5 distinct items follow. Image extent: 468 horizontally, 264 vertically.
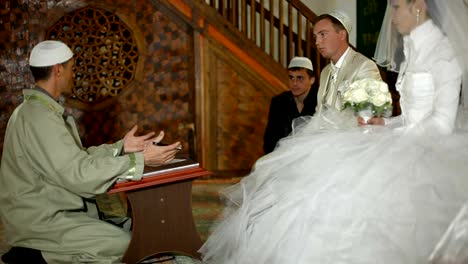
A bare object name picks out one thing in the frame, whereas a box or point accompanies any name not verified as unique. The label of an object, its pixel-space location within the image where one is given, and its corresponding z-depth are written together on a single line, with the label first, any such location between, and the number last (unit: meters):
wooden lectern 2.88
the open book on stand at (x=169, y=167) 2.85
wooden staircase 5.73
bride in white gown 2.30
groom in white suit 3.24
